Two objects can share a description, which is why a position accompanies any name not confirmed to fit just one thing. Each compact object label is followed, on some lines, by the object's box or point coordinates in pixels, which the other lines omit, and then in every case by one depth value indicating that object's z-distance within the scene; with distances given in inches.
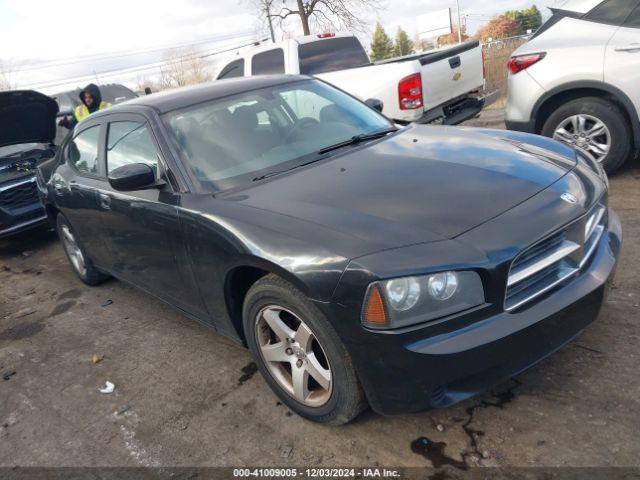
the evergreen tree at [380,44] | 2738.7
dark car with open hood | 257.1
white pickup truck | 246.8
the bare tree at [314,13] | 989.2
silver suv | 189.6
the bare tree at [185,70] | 2155.1
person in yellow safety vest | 346.0
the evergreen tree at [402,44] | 2921.0
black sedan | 80.7
